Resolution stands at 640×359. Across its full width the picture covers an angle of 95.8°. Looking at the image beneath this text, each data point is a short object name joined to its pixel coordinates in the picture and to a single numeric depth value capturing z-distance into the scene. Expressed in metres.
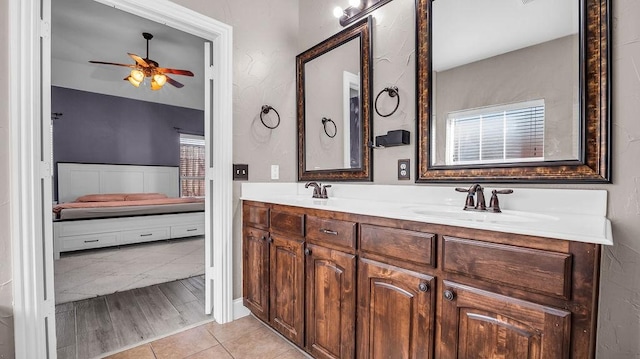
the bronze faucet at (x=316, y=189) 2.03
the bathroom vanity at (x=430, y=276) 0.78
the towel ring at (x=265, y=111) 2.25
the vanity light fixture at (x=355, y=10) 1.85
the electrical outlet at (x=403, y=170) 1.69
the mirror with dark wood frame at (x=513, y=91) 1.12
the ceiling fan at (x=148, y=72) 3.62
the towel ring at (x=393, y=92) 1.73
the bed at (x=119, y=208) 3.67
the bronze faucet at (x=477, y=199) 1.29
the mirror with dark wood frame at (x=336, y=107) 1.92
